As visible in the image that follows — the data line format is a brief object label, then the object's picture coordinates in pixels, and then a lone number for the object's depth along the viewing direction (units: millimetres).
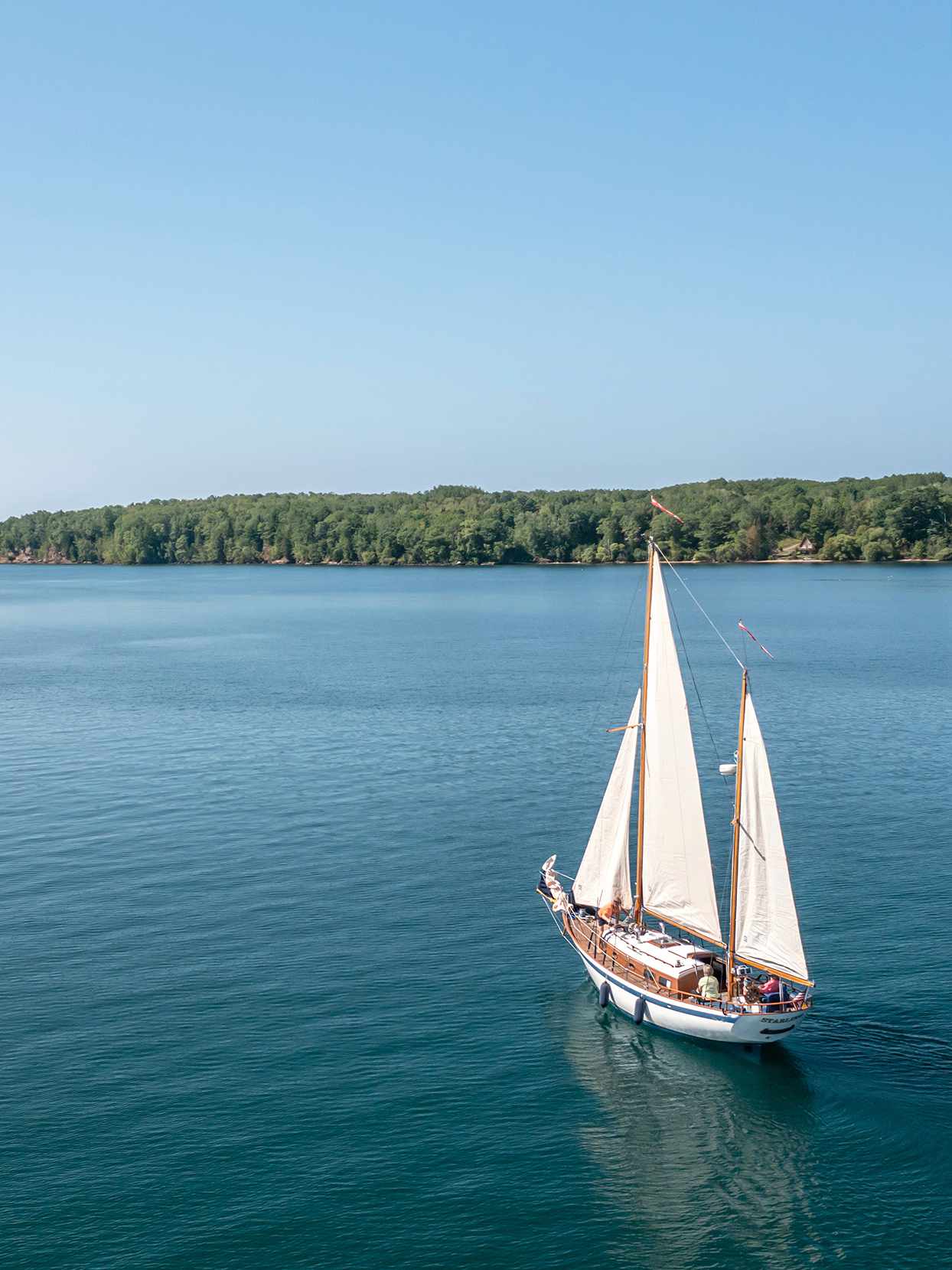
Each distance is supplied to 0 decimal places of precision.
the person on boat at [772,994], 41312
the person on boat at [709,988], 42125
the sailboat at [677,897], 41812
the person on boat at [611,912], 48500
